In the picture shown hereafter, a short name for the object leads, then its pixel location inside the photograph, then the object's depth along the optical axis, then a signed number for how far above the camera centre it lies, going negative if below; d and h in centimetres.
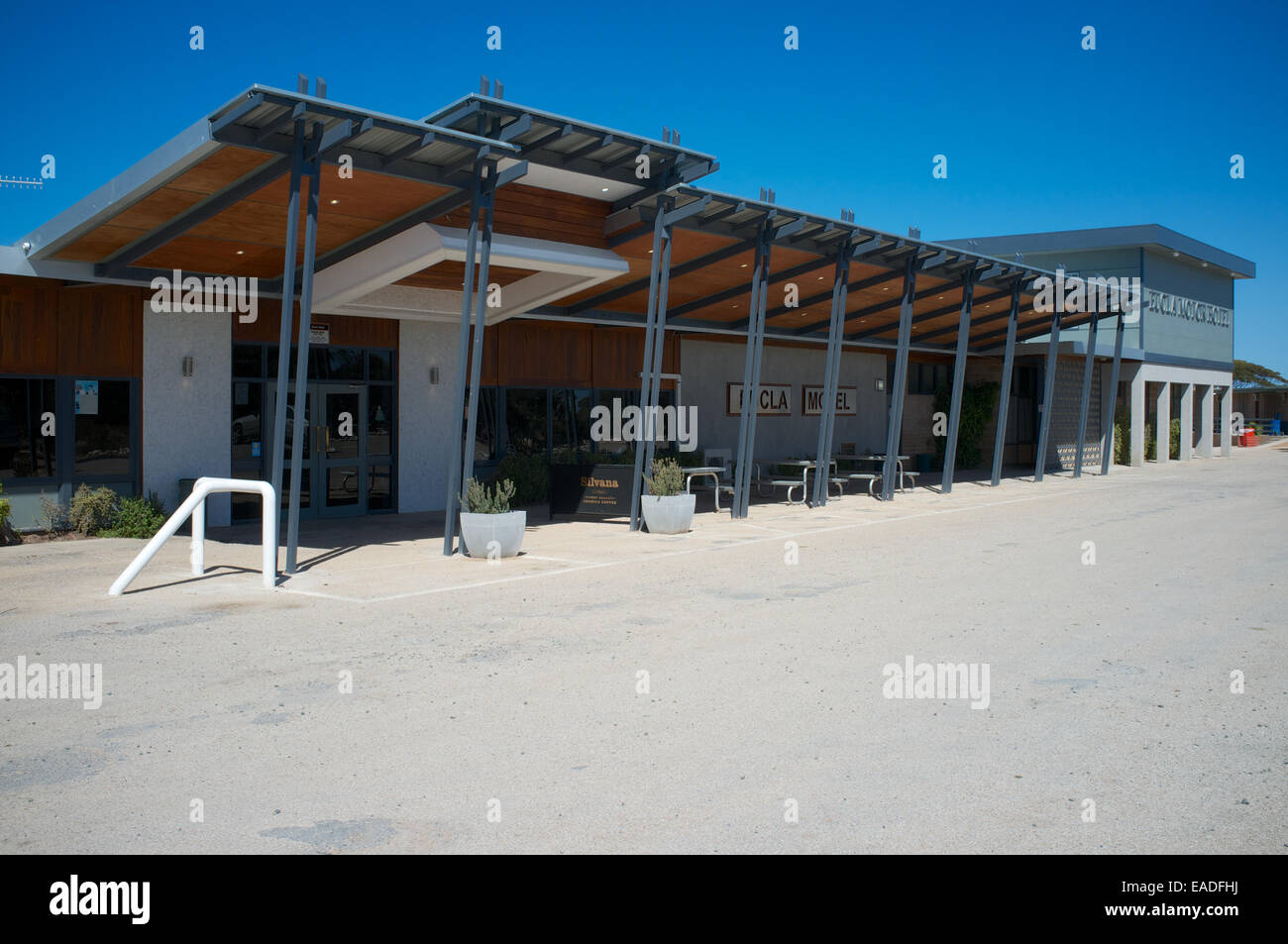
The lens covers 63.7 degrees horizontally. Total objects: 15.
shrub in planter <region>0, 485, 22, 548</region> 1246 -166
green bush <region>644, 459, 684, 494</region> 1462 -79
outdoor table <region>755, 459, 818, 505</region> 1966 -76
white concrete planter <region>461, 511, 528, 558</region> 1173 -130
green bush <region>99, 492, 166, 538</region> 1352 -155
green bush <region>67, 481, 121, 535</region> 1342 -142
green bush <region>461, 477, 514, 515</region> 1190 -97
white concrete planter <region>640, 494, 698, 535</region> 1438 -123
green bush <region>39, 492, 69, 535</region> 1335 -152
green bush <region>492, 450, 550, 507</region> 1852 -102
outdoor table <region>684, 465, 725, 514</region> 1717 -75
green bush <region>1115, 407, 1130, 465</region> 3547 +40
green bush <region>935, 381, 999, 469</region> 3247 +84
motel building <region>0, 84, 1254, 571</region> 1123 +181
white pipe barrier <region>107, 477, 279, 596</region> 948 -108
